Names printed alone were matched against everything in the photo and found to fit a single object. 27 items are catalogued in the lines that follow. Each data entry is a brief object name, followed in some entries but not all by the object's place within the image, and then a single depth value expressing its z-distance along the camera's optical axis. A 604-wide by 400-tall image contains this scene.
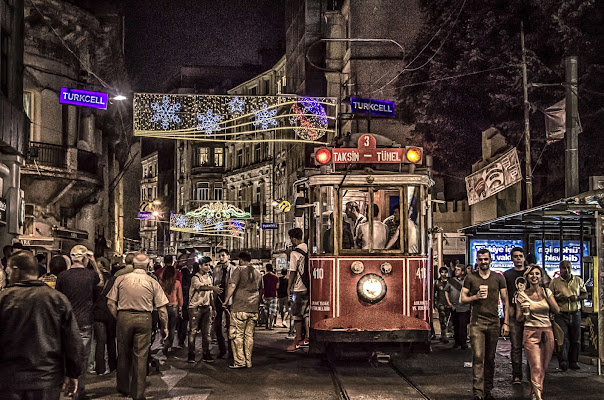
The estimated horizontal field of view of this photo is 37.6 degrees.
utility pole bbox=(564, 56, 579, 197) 20.98
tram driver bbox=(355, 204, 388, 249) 14.35
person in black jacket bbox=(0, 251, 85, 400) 6.43
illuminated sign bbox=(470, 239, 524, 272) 23.28
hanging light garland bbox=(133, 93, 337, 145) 22.19
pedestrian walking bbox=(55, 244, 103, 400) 11.24
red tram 14.12
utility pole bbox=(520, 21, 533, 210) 25.39
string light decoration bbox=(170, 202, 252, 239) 58.50
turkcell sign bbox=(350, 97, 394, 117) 27.66
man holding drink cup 11.46
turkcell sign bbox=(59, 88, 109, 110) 22.57
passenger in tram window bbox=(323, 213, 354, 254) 14.38
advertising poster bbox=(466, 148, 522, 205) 23.83
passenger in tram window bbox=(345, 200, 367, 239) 14.48
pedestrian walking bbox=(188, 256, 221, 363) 16.16
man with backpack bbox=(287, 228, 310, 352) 15.30
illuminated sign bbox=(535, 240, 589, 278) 21.98
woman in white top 11.27
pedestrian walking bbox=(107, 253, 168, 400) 11.09
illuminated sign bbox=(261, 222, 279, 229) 43.29
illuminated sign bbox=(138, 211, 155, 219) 51.40
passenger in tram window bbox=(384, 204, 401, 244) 14.43
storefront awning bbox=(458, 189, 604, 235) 14.09
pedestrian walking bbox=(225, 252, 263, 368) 14.84
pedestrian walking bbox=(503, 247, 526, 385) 13.15
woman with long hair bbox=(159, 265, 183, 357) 16.58
